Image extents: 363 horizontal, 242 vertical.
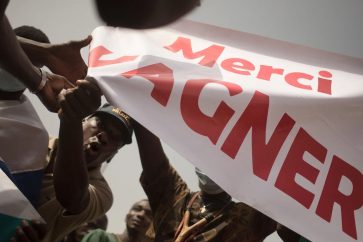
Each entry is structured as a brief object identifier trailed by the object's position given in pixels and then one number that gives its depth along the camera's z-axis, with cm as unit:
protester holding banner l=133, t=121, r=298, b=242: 130
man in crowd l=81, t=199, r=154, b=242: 189
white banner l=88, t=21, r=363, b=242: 92
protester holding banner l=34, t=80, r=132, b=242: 98
